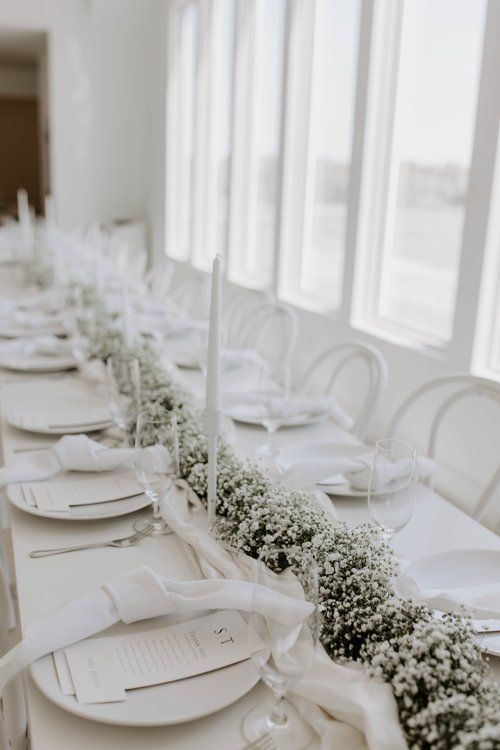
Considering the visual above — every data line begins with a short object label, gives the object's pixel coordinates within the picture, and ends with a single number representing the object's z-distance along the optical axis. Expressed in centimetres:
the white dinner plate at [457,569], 127
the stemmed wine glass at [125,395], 188
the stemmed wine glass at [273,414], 189
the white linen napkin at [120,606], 98
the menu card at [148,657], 94
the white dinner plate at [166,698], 89
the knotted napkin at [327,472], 158
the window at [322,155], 444
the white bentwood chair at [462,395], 194
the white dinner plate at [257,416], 210
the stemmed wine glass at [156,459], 135
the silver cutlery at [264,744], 87
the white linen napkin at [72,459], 160
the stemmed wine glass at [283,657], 86
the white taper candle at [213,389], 121
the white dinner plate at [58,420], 193
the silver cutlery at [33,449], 183
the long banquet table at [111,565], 89
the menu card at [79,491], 148
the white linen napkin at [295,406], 207
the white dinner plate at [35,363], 258
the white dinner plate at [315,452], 181
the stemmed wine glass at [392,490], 125
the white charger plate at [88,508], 142
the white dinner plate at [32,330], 317
